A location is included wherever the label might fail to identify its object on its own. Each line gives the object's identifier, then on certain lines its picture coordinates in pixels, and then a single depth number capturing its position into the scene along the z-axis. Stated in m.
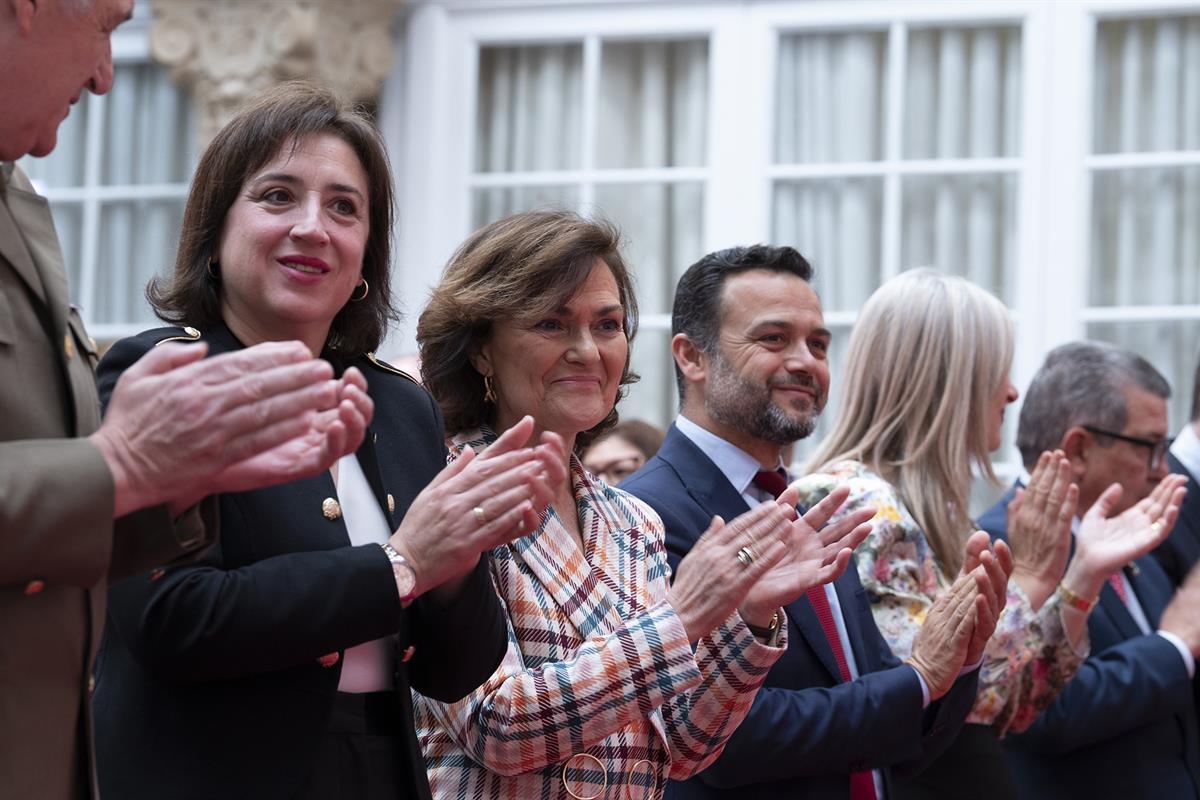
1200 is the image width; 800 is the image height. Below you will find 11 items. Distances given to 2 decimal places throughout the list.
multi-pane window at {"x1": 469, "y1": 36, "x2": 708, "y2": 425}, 7.30
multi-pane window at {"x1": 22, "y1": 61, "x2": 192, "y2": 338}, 7.82
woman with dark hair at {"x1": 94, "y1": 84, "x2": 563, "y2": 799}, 2.36
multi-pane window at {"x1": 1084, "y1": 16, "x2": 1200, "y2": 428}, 6.79
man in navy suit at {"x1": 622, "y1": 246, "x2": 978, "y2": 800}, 3.42
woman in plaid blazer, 2.81
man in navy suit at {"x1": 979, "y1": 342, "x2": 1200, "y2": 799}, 4.38
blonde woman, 4.04
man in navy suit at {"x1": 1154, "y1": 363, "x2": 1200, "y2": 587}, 5.05
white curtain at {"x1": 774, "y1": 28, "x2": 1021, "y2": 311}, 7.02
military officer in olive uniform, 1.87
